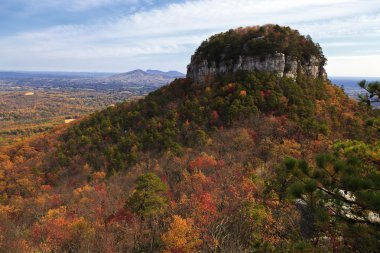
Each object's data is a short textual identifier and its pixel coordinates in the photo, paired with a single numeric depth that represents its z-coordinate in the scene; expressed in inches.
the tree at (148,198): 1492.4
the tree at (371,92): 484.4
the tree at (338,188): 384.5
